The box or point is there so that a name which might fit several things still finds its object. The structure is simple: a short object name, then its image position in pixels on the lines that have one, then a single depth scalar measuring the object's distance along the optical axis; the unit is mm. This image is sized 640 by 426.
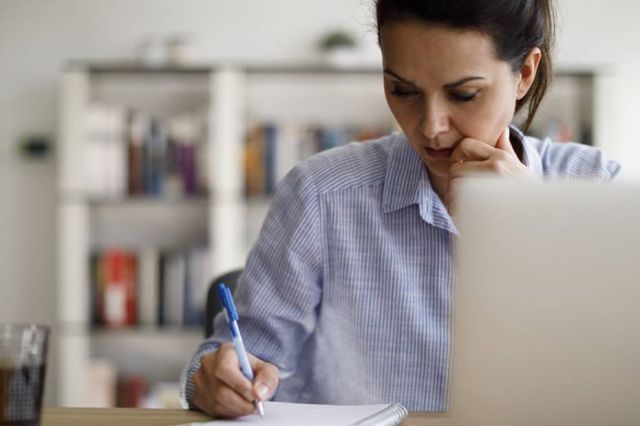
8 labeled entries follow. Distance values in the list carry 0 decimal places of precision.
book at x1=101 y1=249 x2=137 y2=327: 4849
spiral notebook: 1772
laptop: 1224
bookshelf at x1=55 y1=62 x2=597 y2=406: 4835
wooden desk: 1920
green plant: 4888
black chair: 2816
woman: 2329
